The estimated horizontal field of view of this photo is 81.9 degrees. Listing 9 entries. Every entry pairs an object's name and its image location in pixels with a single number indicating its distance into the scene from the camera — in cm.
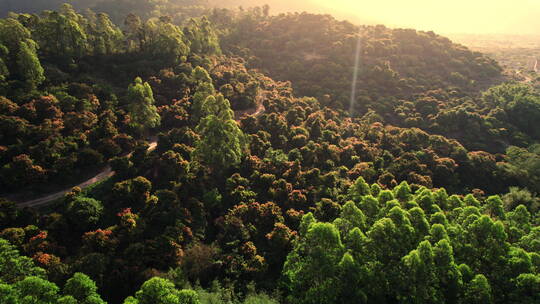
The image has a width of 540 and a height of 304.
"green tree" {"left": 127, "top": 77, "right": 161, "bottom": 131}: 6181
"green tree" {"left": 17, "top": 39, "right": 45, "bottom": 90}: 6038
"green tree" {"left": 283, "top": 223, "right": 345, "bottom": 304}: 3319
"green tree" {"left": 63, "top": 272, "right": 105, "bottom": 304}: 2797
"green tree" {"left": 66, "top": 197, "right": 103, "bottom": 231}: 4247
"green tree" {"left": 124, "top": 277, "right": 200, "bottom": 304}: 2772
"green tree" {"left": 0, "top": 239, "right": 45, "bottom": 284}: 2950
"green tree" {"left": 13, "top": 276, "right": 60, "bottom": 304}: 2656
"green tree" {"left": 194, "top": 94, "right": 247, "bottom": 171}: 5506
